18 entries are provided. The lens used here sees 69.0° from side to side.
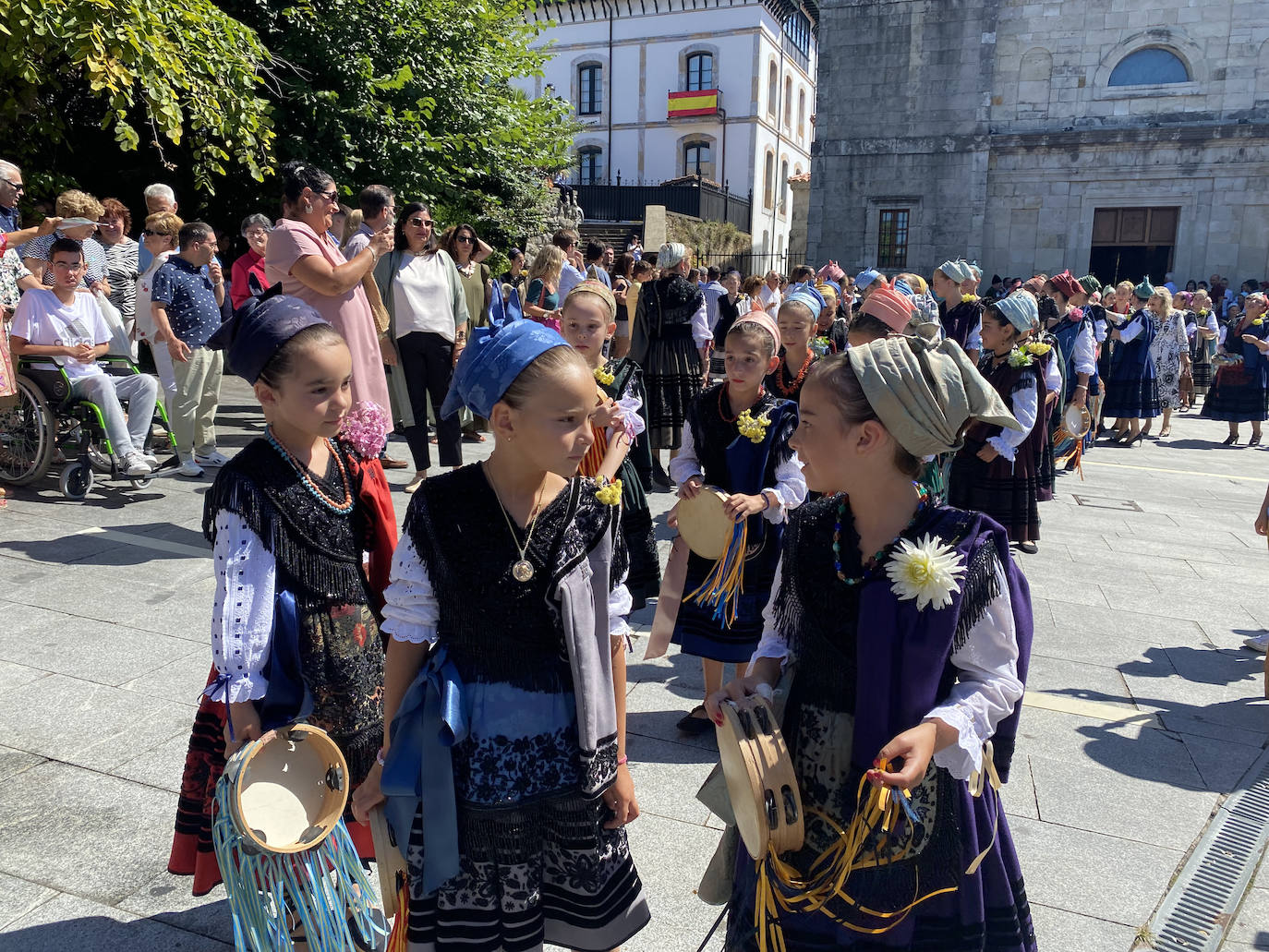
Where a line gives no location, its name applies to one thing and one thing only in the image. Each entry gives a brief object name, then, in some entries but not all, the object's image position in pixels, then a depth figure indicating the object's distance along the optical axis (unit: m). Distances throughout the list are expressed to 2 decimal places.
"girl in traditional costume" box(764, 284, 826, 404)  4.78
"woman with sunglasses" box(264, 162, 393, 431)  4.48
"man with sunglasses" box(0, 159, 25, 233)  7.32
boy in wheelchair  6.82
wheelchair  6.83
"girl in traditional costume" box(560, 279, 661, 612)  3.93
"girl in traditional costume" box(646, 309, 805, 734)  3.84
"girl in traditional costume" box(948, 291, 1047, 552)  6.43
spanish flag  41.28
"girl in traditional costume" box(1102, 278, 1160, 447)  12.73
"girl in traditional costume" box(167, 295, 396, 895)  2.23
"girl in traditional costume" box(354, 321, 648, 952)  1.98
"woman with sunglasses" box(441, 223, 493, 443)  9.49
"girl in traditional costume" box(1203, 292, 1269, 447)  12.59
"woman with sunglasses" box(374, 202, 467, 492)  7.22
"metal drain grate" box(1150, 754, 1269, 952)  2.92
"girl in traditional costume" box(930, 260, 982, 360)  9.45
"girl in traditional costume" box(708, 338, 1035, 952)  1.89
